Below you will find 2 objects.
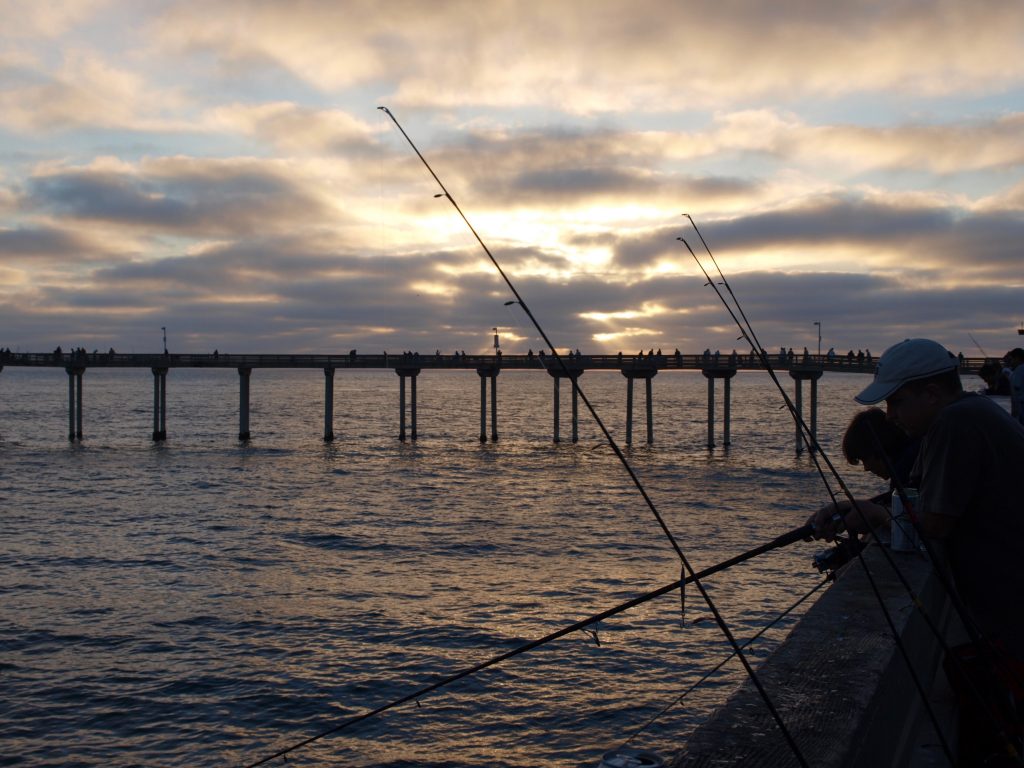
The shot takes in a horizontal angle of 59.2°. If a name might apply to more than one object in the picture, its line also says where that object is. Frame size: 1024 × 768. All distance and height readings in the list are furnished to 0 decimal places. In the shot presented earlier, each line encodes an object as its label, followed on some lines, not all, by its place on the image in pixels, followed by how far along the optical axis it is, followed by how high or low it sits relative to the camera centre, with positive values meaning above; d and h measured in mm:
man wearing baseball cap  3090 -367
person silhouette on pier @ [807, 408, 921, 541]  3844 -578
